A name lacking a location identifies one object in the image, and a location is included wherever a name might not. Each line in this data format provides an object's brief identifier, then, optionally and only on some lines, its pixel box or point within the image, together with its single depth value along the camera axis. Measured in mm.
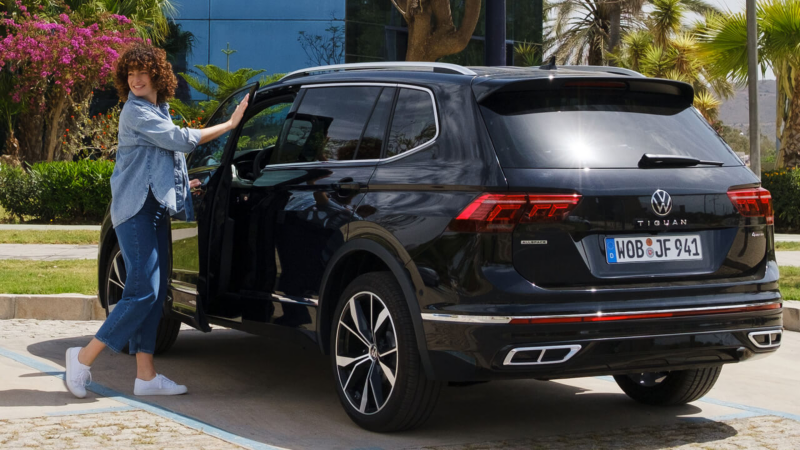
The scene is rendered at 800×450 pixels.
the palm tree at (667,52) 32250
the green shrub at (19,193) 19672
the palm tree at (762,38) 17719
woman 5723
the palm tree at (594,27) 44531
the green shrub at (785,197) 19797
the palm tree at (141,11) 25078
